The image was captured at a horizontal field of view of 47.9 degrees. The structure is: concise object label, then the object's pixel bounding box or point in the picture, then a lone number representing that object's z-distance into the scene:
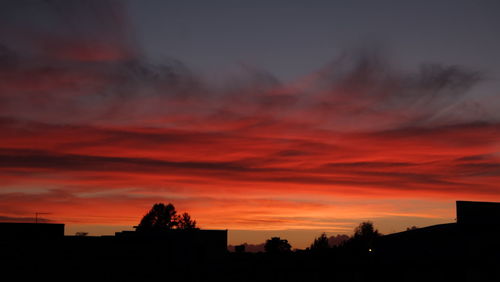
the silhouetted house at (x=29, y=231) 57.62
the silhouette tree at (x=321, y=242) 145.60
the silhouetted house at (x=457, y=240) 45.97
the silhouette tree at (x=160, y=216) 153.12
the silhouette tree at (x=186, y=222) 157.88
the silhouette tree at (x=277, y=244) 137.62
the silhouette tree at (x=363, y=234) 132.62
